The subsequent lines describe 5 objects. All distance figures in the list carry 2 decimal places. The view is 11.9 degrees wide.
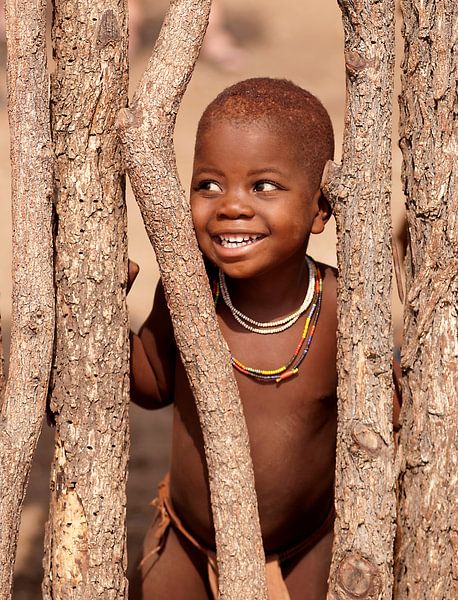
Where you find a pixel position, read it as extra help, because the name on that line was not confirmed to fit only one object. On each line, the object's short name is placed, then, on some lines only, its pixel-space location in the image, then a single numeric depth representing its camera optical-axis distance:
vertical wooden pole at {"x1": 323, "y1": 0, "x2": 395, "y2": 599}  1.74
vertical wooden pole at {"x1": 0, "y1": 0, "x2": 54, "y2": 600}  1.74
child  1.84
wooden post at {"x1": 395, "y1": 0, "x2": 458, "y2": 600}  1.76
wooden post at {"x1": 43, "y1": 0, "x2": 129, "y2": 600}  1.76
